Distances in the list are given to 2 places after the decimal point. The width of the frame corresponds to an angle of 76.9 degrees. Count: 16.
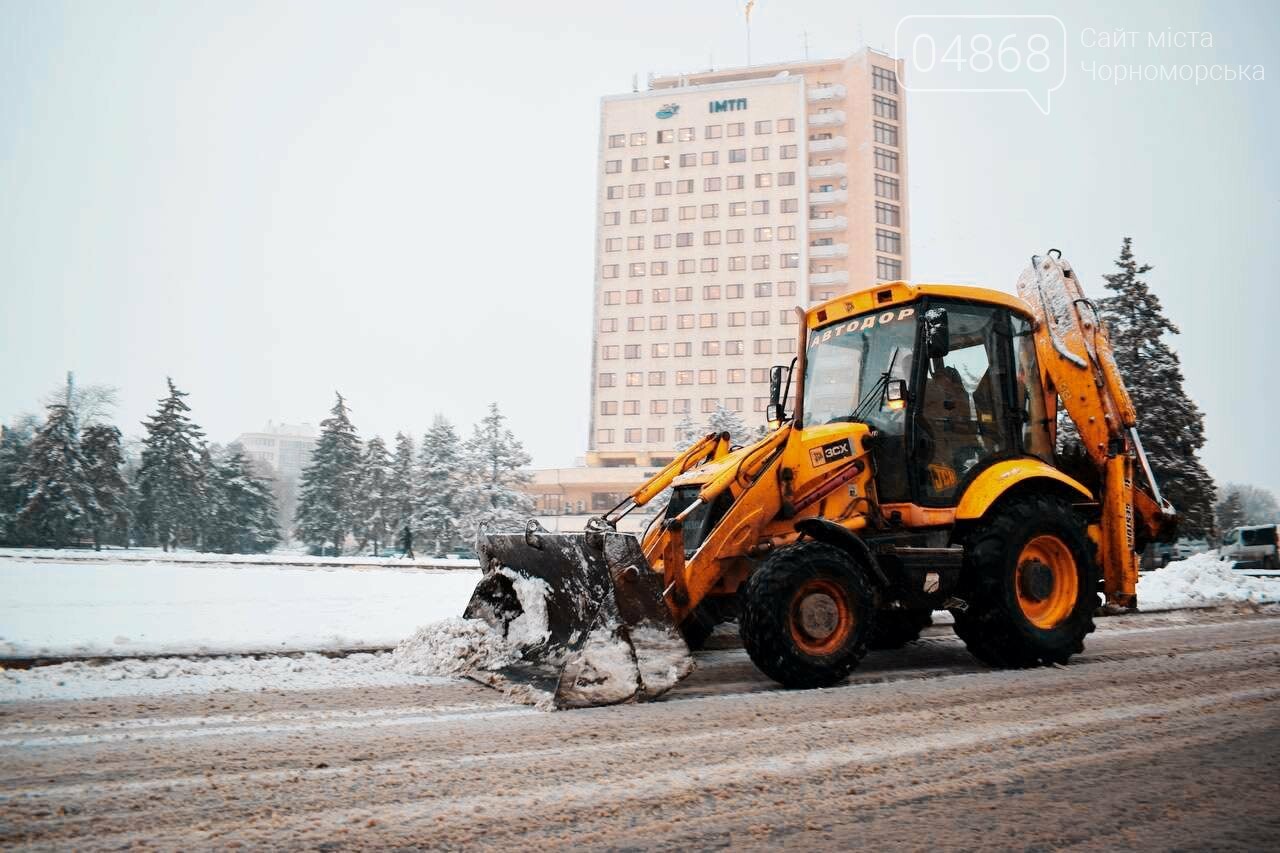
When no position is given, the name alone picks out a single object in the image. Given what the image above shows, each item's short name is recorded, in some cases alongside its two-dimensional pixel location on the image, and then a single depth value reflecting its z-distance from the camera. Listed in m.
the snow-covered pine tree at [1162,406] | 30.25
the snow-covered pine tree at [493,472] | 43.44
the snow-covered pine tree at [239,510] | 49.69
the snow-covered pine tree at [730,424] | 49.97
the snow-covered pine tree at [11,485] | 37.69
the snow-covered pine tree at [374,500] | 50.91
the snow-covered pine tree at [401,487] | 47.31
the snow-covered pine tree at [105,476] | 39.44
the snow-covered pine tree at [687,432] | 58.20
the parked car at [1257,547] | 27.95
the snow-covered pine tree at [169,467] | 44.88
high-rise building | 79.75
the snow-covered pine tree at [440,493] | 44.66
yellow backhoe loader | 5.57
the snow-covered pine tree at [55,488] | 37.88
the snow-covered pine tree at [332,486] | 51.09
